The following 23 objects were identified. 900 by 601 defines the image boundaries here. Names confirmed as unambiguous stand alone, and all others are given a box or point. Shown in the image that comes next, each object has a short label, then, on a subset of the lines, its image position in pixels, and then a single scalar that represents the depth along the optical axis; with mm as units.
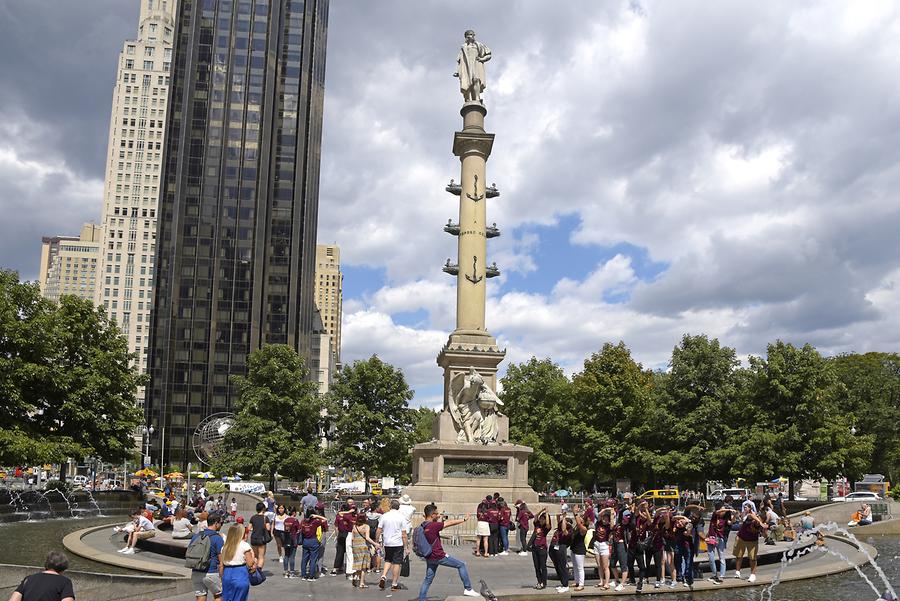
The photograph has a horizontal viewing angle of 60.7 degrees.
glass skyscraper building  97438
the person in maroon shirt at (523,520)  20875
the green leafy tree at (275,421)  47406
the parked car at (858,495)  45281
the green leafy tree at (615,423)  48938
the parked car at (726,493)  50438
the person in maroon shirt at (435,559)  12875
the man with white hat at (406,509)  14720
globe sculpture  75656
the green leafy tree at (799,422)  41031
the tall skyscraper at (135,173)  145500
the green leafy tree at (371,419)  49125
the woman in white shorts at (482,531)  19594
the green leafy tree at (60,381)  33375
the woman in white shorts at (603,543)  14992
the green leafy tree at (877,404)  58875
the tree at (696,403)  45594
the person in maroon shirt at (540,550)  14914
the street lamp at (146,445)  89662
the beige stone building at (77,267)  182750
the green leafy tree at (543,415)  50812
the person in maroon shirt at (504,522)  20188
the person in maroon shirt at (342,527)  16094
